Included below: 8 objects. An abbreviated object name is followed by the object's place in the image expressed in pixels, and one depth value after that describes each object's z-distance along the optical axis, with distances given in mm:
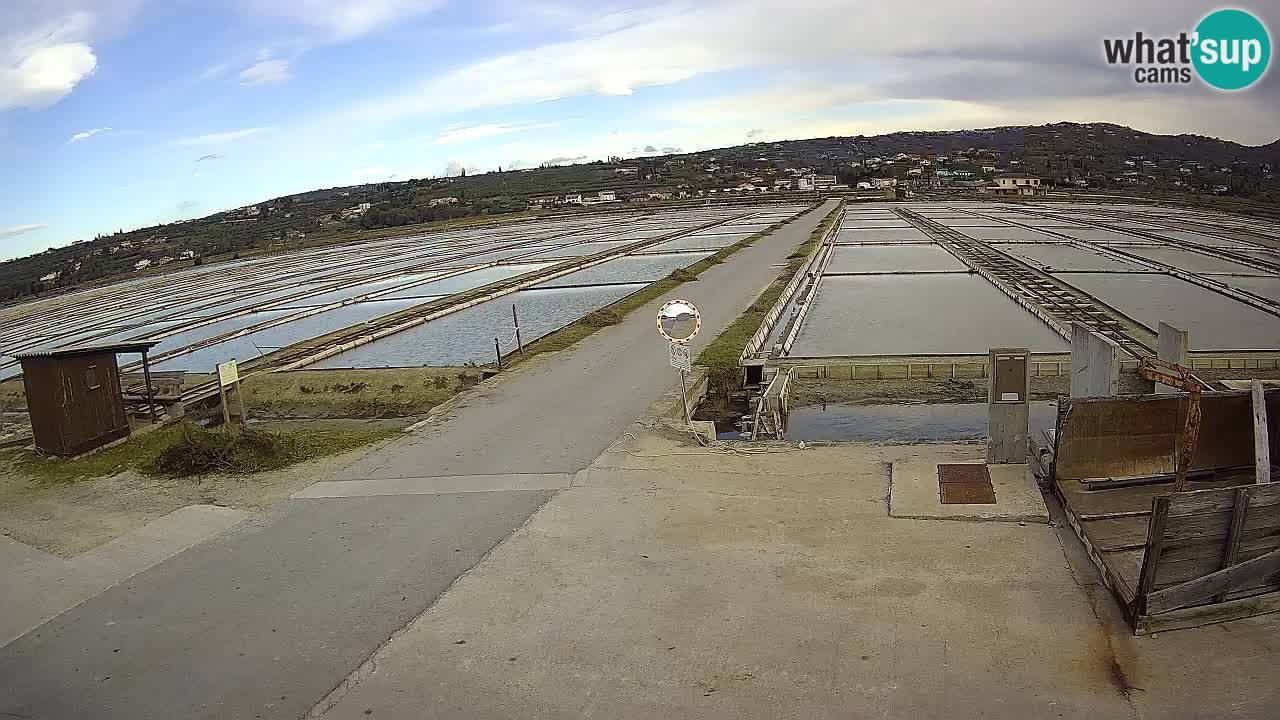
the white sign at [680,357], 9805
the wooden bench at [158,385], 14156
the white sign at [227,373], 10508
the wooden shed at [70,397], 10203
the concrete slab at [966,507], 6484
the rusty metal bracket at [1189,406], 6164
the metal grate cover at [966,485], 6820
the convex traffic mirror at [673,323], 9852
